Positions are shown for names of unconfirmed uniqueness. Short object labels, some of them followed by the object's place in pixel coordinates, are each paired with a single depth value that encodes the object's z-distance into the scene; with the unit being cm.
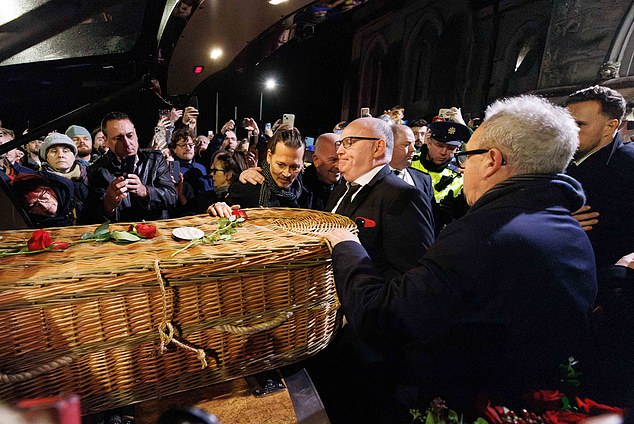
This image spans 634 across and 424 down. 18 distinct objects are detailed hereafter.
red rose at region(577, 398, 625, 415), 95
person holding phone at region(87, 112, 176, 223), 231
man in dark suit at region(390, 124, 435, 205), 308
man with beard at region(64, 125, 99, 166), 402
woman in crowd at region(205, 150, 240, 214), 361
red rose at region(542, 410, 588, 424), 90
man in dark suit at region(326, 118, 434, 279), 163
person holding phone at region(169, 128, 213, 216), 359
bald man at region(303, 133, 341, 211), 290
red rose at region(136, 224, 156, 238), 124
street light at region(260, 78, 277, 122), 1515
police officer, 351
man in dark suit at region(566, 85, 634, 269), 209
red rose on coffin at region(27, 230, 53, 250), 108
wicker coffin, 84
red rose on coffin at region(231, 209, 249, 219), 155
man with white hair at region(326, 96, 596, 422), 93
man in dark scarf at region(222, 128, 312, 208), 230
